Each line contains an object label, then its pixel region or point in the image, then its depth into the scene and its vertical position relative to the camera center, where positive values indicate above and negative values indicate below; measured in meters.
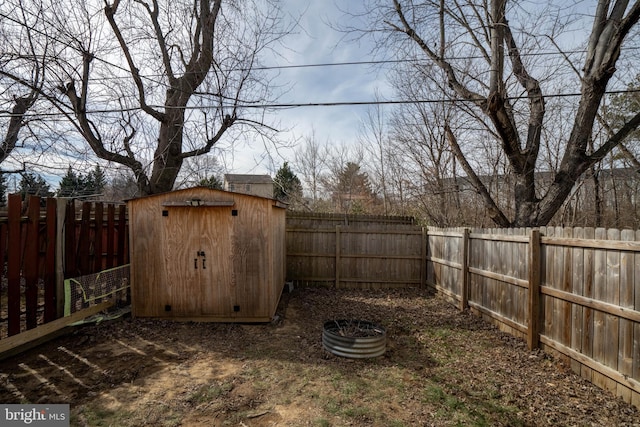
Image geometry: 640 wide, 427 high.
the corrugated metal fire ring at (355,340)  3.80 -1.55
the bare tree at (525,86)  5.14 +2.45
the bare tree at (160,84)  5.70 +2.52
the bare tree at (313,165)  17.83 +2.82
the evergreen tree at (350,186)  17.19 +1.59
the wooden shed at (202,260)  4.97 -0.71
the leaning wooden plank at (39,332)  3.49 -1.42
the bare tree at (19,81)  5.21 +2.42
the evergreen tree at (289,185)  16.28 +1.71
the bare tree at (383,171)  13.56 +1.98
